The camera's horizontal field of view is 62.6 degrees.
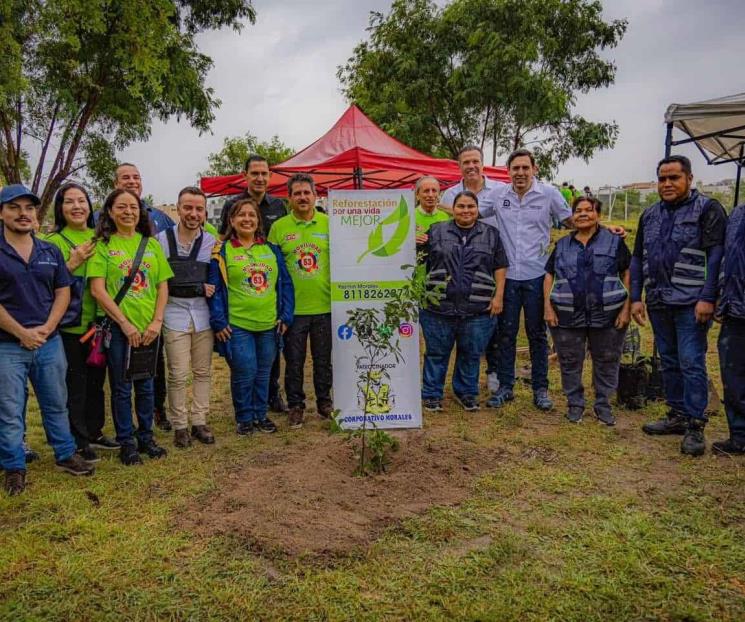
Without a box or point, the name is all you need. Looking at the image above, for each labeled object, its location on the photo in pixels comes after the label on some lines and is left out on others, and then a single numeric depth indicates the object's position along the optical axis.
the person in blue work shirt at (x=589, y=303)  5.00
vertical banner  4.72
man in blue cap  3.72
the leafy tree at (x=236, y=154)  30.66
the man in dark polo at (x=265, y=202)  5.39
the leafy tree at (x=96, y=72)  9.84
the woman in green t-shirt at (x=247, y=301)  4.67
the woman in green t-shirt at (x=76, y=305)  4.16
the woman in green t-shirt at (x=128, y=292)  4.16
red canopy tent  8.62
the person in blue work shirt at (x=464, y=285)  5.23
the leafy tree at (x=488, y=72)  14.19
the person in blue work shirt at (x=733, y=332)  4.15
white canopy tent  5.74
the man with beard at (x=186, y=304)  4.54
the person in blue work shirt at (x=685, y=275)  4.41
